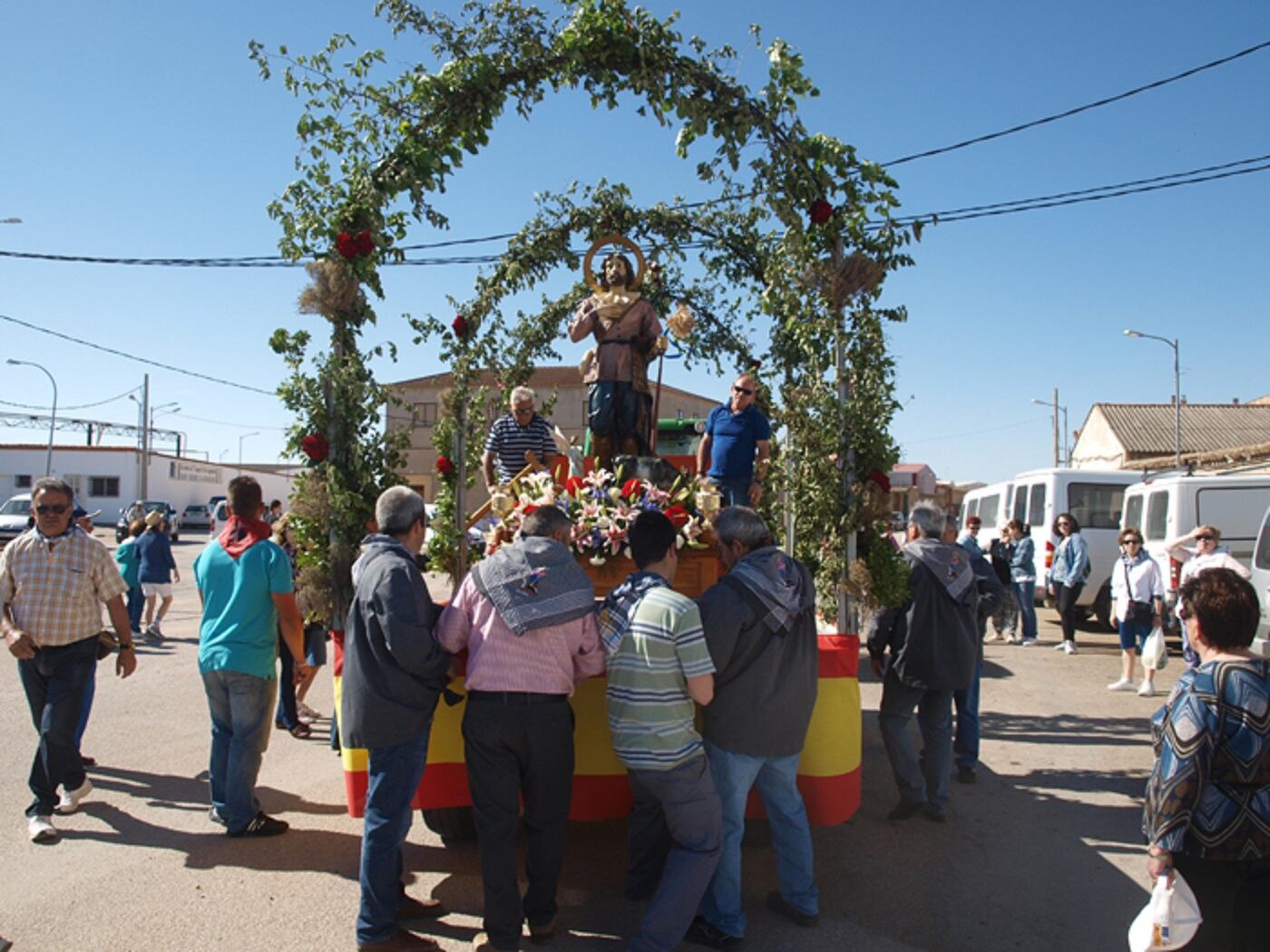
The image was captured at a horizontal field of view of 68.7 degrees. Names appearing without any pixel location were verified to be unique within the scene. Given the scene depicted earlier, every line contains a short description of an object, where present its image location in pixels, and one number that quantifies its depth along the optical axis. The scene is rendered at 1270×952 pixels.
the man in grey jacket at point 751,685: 3.87
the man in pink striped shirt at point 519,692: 3.69
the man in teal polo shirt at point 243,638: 4.98
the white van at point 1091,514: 14.76
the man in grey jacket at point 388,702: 3.78
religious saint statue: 7.29
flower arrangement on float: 5.48
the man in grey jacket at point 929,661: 5.56
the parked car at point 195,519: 48.34
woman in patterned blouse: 2.79
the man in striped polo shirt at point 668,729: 3.61
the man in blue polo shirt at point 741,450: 6.96
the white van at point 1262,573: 10.23
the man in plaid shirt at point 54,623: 5.19
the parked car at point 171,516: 37.12
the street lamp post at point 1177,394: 26.36
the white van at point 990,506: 17.47
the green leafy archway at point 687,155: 5.82
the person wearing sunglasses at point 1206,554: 7.95
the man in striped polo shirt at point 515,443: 7.10
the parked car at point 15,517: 26.27
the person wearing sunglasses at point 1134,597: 9.59
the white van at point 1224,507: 12.63
